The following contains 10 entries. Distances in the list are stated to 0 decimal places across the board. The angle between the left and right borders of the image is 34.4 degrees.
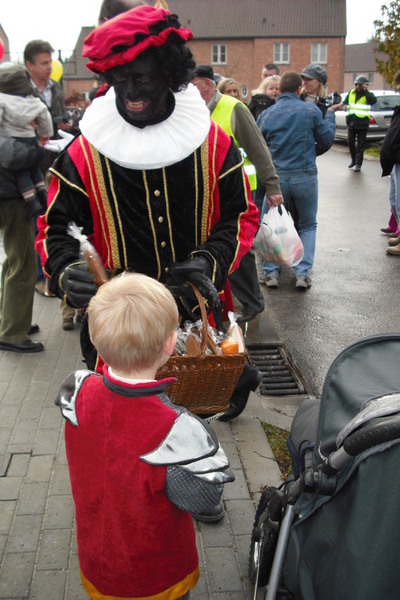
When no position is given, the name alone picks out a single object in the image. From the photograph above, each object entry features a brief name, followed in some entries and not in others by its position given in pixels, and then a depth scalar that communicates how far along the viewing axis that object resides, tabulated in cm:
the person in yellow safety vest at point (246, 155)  485
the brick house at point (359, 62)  6938
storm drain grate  427
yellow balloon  810
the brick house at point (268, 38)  4759
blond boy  175
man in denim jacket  604
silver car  1802
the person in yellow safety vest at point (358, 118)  1312
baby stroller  141
